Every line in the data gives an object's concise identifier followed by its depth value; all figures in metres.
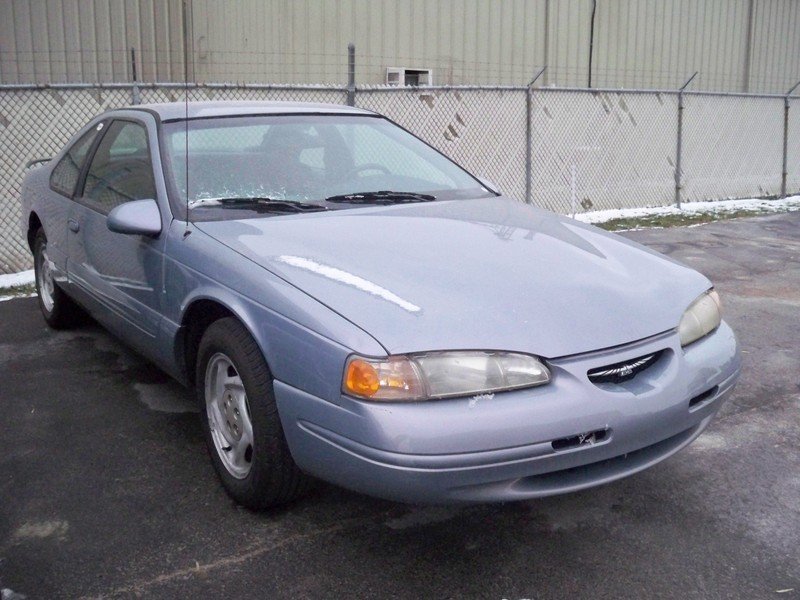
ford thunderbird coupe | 2.50
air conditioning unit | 12.14
